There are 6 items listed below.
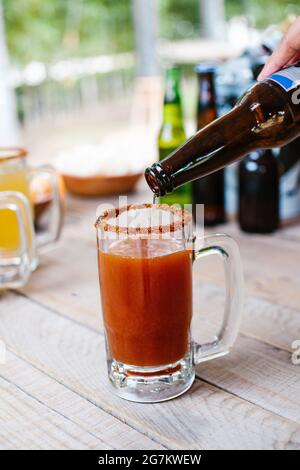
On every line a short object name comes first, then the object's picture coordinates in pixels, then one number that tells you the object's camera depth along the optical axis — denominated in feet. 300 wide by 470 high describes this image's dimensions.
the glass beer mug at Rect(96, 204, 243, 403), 2.23
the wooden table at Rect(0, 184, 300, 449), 2.13
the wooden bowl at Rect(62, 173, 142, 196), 5.02
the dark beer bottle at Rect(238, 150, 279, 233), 4.09
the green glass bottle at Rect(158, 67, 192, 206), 4.59
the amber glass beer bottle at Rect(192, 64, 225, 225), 4.38
